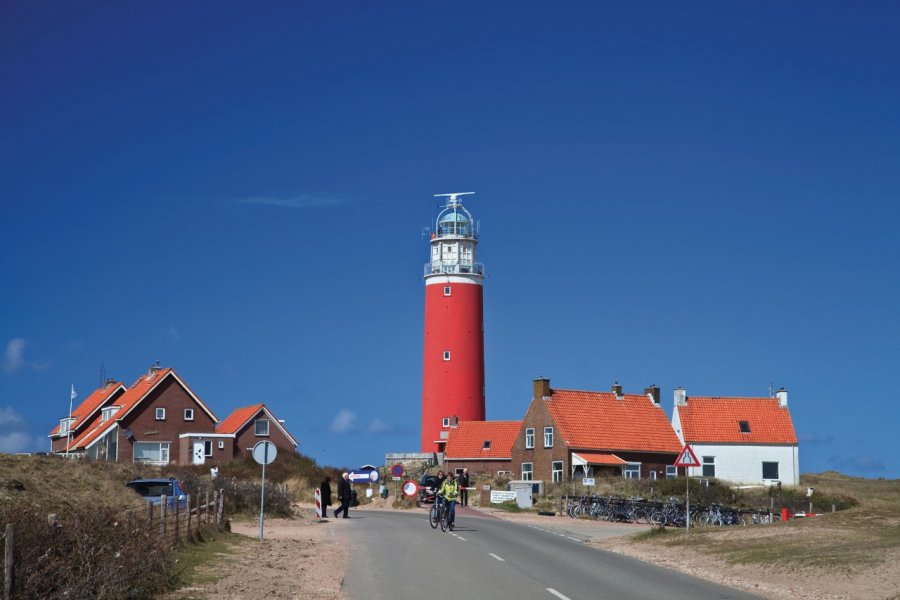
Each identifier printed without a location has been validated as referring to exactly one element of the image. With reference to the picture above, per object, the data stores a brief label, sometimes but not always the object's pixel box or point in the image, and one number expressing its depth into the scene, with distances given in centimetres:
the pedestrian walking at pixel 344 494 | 4291
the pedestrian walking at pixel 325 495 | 4223
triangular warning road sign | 3222
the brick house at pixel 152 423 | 6781
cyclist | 3397
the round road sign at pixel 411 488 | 5287
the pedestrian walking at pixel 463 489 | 5703
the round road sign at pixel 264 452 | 3059
